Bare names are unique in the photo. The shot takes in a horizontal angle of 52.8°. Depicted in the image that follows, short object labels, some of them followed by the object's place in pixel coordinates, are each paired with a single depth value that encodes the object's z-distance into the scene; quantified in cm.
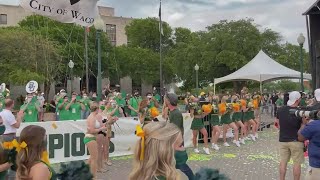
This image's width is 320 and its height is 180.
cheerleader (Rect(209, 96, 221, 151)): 939
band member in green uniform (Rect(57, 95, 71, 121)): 1038
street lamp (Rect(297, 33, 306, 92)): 1354
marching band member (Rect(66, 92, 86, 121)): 1040
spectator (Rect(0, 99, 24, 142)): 596
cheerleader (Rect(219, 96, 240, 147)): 988
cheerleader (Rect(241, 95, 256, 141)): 1071
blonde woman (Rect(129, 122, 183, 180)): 200
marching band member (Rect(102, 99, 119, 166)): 742
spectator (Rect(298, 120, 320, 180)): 387
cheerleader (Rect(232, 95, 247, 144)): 1020
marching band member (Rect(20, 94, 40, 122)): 939
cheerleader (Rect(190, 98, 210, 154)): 880
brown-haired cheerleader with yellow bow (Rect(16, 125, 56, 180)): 250
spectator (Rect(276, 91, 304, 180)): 505
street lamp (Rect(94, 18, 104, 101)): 971
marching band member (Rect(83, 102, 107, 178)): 580
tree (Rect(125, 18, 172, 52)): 5122
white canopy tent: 1675
